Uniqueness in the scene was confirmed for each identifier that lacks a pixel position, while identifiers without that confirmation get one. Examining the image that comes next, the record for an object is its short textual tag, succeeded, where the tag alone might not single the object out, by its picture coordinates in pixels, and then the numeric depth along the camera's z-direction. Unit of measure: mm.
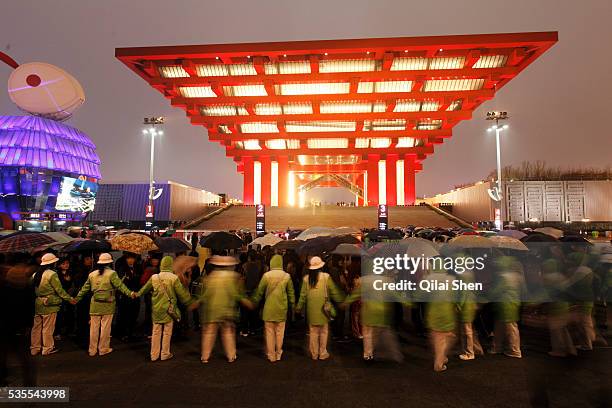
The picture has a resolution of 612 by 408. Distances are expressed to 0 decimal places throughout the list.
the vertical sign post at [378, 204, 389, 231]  23891
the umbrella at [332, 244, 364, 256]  7848
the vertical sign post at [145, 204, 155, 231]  28428
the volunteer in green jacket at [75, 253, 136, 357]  6441
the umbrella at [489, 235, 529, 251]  8087
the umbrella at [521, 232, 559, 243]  8690
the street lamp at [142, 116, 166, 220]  34988
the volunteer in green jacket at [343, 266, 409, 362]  5895
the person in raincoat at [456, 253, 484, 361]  5853
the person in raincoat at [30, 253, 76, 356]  6516
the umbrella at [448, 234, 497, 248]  8312
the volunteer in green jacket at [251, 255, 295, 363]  6183
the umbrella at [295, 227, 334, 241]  12038
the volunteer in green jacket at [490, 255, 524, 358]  6148
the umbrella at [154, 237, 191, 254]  8967
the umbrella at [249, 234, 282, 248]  11098
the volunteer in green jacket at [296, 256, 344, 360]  6203
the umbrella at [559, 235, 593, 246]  8125
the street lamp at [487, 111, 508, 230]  30939
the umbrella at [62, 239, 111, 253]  8172
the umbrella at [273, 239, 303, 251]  9816
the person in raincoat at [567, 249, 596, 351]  5762
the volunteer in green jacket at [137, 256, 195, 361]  6141
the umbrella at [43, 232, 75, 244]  10287
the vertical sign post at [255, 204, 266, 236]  24656
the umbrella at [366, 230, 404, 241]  14095
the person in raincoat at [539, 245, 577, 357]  5586
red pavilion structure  32375
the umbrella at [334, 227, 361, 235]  12449
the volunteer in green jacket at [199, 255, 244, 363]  6062
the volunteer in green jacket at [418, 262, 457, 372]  5555
